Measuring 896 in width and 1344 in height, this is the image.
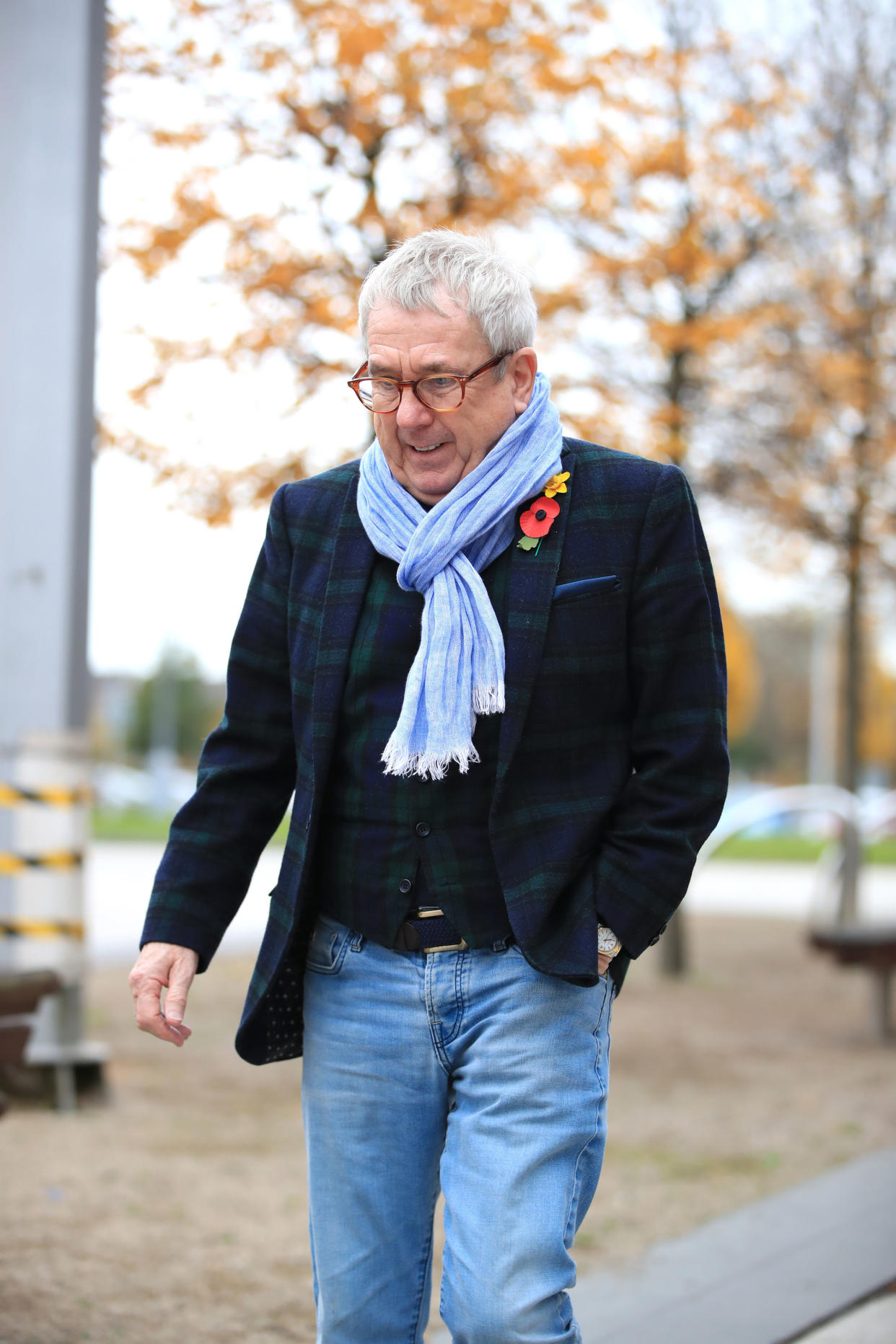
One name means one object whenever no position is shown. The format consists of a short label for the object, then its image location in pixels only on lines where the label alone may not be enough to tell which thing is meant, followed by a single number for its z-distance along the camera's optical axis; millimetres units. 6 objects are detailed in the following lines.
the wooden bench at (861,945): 14922
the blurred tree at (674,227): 15719
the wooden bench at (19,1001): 8156
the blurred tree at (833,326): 19375
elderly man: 4332
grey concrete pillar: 11766
